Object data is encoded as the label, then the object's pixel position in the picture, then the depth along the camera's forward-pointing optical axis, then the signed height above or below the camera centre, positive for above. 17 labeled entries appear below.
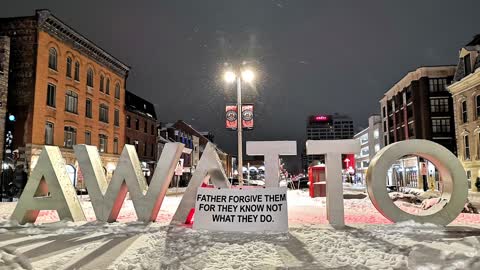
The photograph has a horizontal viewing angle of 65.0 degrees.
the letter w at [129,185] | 11.45 -0.25
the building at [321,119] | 179.88 +26.29
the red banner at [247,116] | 16.73 +2.63
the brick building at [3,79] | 26.75 +7.15
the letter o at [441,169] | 10.44 -0.20
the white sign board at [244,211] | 9.90 -0.94
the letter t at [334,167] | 10.98 +0.21
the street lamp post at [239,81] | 16.41 +4.30
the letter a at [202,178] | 11.36 -0.07
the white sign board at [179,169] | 27.47 +0.54
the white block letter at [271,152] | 11.30 +0.69
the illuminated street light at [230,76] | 17.56 +4.65
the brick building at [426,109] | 50.09 +8.74
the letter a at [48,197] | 11.47 -0.52
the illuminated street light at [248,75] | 17.14 +4.57
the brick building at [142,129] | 44.53 +5.98
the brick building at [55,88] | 28.23 +7.47
